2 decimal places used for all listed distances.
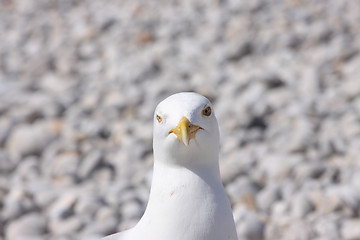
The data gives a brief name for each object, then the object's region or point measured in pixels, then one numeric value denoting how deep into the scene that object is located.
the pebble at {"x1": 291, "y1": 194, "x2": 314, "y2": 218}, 8.34
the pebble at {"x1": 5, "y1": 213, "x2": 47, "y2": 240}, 7.88
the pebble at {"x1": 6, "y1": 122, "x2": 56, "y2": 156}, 10.23
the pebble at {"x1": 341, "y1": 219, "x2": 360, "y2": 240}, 7.71
